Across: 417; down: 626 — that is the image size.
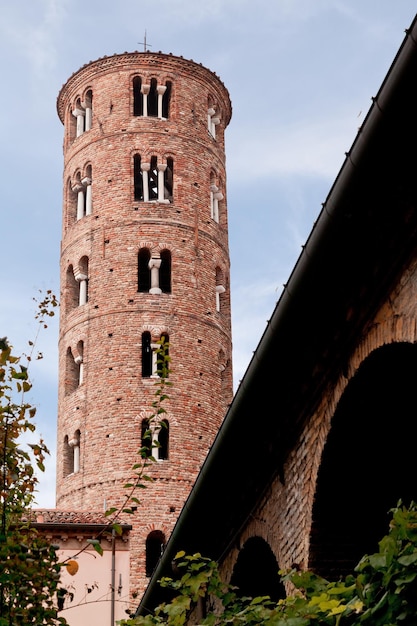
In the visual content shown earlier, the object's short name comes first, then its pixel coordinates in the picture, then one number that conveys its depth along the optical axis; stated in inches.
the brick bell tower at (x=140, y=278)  1220.5
